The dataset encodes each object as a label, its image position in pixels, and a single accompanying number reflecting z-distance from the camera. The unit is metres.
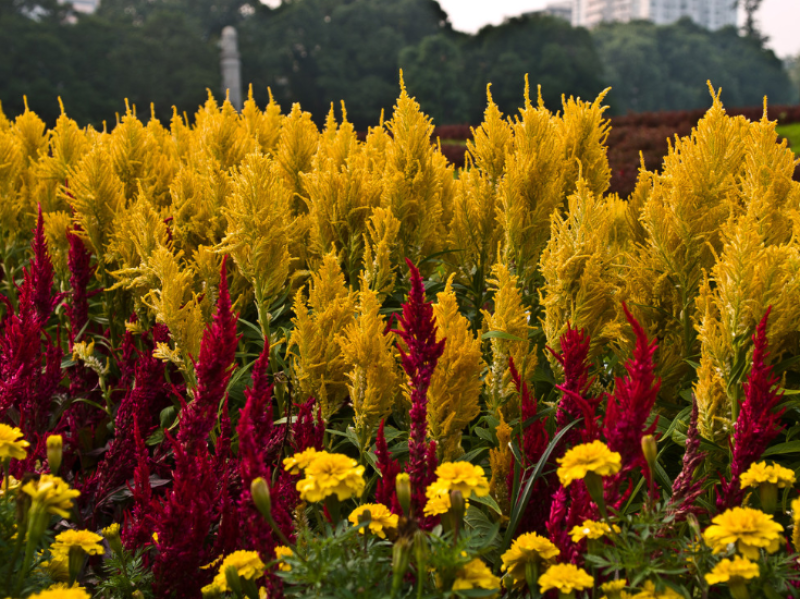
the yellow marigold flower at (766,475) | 1.71
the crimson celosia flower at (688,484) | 1.78
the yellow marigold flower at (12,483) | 1.94
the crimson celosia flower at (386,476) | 1.91
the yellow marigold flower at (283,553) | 1.66
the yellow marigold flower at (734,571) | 1.49
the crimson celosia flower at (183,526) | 1.95
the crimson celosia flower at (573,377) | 2.05
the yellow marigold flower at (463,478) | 1.61
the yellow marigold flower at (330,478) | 1.56
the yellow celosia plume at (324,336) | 2.54
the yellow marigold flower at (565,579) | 1.60
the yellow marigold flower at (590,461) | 1.53
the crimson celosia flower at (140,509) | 2.15
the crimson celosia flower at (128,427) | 2.71
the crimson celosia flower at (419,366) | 1.83
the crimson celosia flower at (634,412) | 1.67
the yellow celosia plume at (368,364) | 2.37
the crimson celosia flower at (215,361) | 1.96
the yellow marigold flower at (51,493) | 1.50
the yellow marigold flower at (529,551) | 1.76
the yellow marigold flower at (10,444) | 1.65
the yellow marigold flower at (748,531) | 1.52
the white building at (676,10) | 181.38
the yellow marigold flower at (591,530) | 1.64
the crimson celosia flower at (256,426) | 1.62
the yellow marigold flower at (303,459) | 1.66
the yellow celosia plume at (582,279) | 2.52
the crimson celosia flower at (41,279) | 2.88
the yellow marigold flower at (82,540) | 1.76
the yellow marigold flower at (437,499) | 1.62
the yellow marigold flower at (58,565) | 1.89
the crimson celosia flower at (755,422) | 1.85
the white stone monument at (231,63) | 31.52
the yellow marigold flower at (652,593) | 1.56
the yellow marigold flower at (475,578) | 1.57
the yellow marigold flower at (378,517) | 1.71
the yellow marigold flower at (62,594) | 1.27
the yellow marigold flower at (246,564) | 1.70
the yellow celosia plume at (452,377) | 2.29
